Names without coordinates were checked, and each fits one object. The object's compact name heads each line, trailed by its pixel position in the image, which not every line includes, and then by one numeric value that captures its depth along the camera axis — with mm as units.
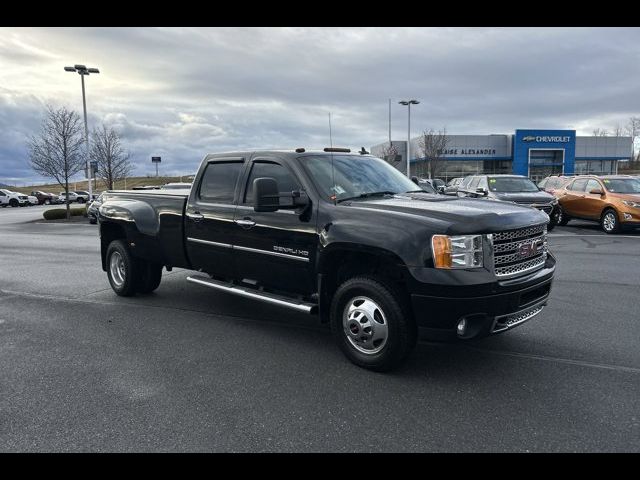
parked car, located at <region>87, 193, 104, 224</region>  22500
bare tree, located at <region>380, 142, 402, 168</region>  60469
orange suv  14711
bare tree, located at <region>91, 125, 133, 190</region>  36344
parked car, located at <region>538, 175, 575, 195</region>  18031
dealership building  57688
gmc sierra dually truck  3988
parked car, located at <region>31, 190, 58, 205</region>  55619
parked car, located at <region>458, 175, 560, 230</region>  15180
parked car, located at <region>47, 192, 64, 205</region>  57812
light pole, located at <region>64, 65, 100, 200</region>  28859
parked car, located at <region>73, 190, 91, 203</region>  55012
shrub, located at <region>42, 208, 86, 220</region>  28712
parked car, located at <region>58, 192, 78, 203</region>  56125
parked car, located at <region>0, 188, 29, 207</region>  50438
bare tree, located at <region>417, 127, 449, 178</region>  53469
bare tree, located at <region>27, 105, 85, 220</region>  28656
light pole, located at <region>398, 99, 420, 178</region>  42406
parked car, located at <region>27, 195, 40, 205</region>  52562
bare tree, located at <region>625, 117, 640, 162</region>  91312
